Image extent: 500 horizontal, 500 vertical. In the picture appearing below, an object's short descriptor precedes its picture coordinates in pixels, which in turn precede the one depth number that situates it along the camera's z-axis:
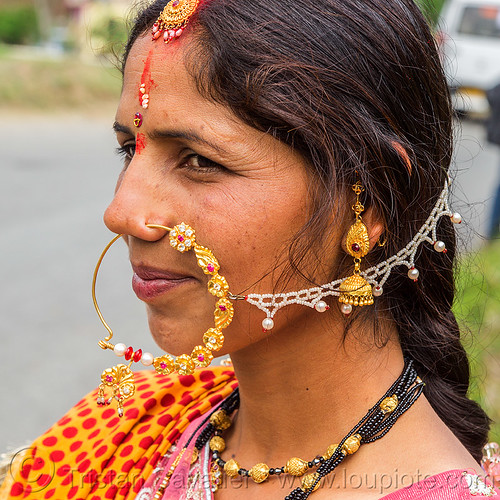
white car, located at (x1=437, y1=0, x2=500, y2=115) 3.67
